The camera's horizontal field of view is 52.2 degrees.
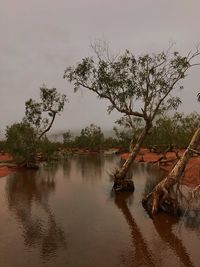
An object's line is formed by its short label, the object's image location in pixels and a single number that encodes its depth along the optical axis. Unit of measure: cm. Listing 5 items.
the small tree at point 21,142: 3581
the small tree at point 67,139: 7566
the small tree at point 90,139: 7309
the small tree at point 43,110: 3976
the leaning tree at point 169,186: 1433
